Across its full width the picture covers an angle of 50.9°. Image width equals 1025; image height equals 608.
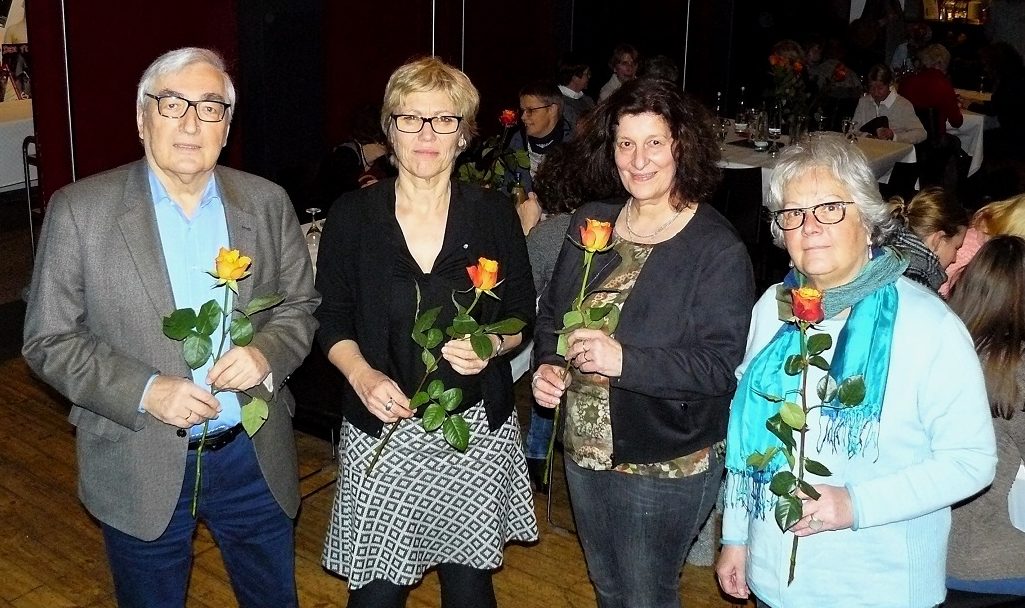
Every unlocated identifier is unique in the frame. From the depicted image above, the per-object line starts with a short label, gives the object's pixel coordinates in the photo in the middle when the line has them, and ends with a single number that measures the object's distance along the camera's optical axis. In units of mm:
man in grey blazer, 2145
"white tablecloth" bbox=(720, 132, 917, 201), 6723
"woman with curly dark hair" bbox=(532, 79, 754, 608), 2252
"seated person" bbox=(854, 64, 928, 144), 7793
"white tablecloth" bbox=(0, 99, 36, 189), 7621
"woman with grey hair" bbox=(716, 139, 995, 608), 1929
